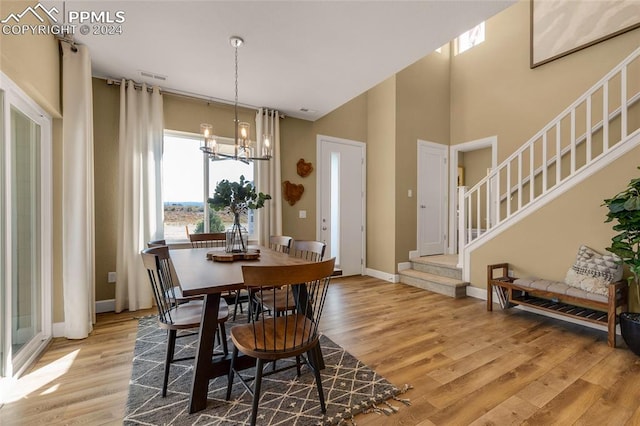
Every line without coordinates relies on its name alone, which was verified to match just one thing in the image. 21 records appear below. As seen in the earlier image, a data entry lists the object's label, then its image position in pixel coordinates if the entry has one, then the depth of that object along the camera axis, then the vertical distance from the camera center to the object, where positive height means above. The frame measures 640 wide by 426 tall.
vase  2.49 -0.27
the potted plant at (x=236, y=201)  2.34 +0.06
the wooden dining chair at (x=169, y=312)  1.73 -0.71
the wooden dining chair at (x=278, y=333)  1.37 -0.72
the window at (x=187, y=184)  3.78 +0.33
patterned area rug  1.60 -1.19
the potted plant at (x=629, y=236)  2.28 -0.24
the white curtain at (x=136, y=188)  3.33 +0.24
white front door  4.94 +0.13
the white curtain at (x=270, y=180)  4.18 +0.42
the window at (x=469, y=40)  5.16 +3.16
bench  2.50 -0.89
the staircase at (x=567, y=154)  2.93 +0.66
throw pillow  2.65 -0.61
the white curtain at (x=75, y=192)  2.65 +0.16
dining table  1.51 -0.63
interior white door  5.18 +0.19
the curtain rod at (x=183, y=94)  3.37 +1.50
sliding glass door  1.94 -0.17
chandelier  2.46 +0.59
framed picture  3.70 +2.58
